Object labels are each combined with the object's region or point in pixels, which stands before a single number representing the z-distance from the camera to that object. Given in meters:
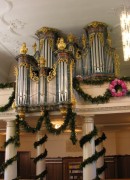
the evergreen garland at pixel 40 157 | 13.80
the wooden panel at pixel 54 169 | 16.91
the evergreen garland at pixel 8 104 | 11.80
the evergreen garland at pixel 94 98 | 11.12
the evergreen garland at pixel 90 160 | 10.98
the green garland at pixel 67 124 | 10.80
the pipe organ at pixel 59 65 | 10.97
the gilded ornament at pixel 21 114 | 11.03
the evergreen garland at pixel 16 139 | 11.40
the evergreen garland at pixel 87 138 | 11.16
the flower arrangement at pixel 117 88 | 11.01
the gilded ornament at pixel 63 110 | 10.71
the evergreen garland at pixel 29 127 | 11.03
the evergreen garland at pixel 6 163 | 11.53
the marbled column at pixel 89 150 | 10.96
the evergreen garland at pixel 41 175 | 13.43
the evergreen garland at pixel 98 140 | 12.61
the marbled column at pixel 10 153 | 11.49
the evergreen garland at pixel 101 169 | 13.16
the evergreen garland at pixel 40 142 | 13.96
